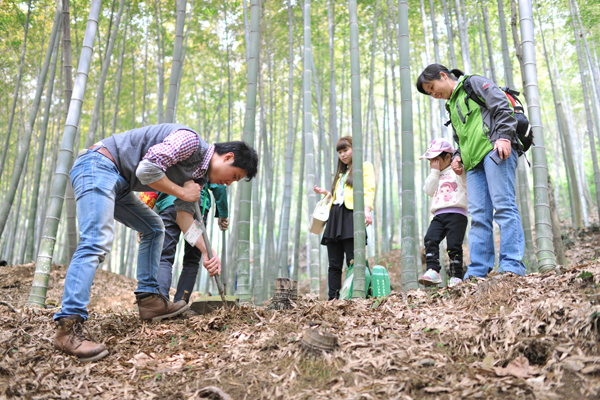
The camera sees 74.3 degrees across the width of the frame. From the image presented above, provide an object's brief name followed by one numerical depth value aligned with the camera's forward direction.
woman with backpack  2.11
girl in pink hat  2.50
